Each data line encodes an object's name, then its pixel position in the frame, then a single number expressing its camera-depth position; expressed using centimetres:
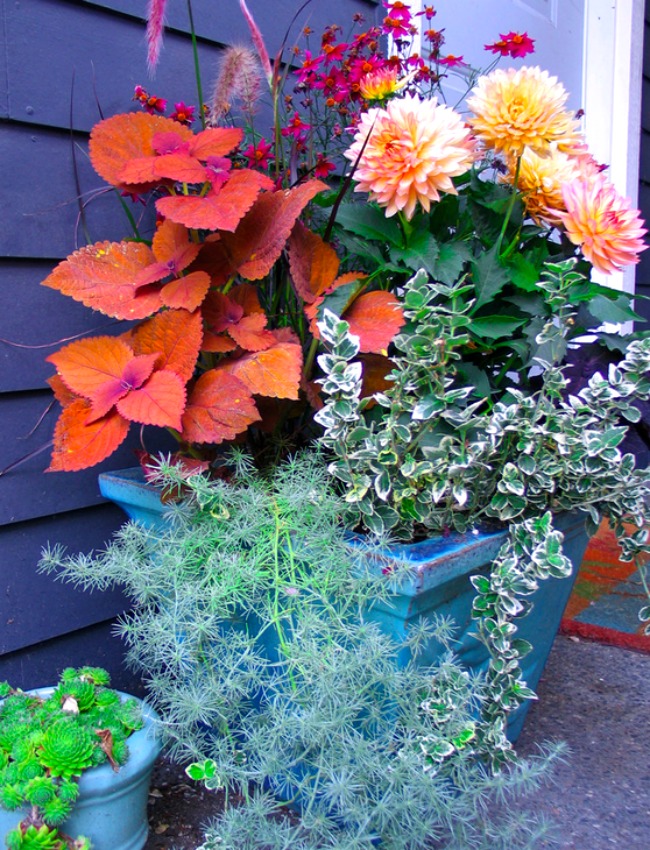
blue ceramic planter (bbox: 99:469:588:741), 113
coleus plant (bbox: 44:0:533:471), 121
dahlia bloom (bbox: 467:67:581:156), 138
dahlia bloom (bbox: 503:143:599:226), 135
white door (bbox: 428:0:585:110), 233
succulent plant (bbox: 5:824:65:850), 101
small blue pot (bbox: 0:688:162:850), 109
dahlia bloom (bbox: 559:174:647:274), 126
